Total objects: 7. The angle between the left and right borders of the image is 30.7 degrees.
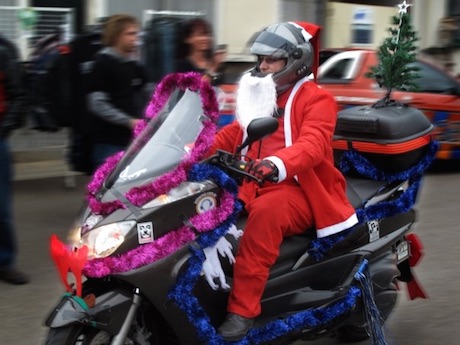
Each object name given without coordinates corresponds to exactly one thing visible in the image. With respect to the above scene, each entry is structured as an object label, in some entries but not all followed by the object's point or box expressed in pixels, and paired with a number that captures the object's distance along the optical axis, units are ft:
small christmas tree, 15.87
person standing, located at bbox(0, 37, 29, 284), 19.20
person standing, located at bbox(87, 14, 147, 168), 20.42
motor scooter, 11.30
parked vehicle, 32.55
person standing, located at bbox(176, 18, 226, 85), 22.76
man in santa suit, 12.19
